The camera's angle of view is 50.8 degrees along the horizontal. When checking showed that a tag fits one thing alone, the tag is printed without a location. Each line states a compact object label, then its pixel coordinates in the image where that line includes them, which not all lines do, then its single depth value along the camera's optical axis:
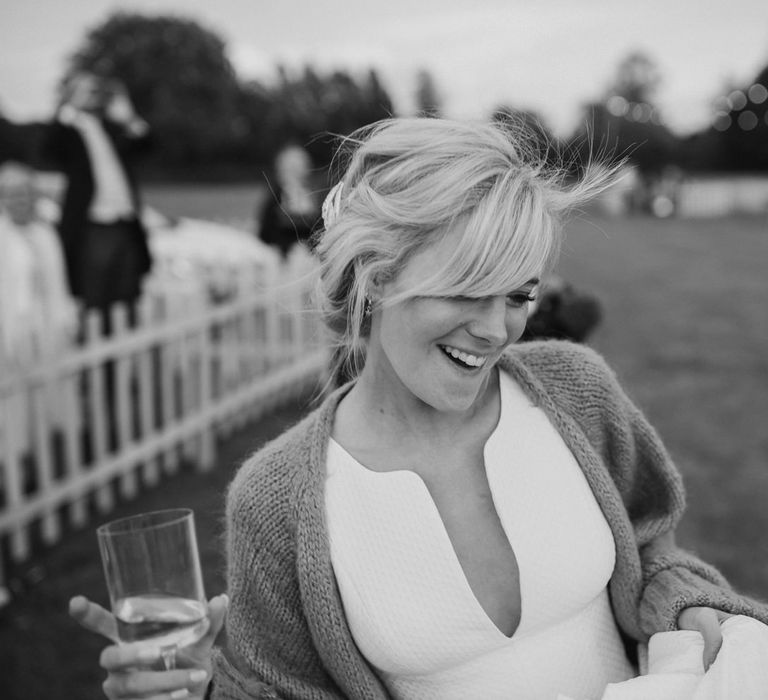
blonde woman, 1.46
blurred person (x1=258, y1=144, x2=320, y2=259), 8.19
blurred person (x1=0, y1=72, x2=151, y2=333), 6.10
